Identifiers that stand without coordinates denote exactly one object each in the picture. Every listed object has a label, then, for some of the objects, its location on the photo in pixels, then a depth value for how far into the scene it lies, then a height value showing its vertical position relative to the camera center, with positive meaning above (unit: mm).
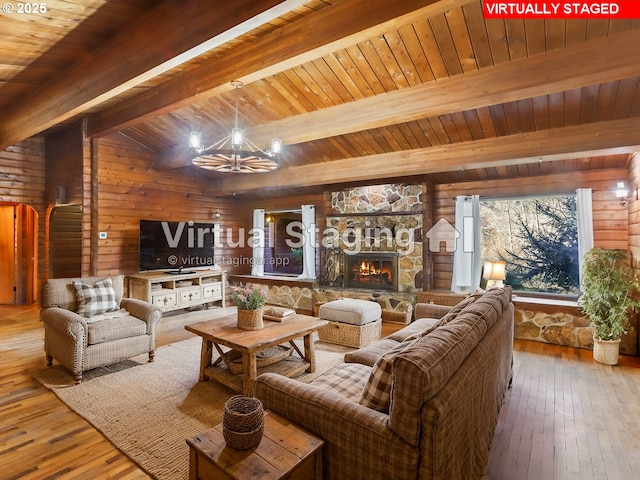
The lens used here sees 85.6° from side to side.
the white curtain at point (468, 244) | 5516 -22
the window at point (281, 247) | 7953 -78
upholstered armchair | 3191 -786
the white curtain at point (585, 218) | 4676 +336
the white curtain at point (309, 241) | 7020 +52
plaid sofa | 1380 -774
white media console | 5656 -769
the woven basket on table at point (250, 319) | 3270 -715
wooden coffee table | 2896 -863
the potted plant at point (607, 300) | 3824 -656
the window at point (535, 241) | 5156 +34
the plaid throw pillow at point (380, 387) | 1671 -711
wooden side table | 1325 -871
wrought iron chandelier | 3207 +855
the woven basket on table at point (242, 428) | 1428 -777
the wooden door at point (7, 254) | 6805 -194
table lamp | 4824 -429
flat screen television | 5824 -21
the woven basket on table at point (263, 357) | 3178 -1115
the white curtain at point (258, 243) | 7734 +16
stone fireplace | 5738 +74
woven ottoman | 4281 -1006
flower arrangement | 3271 -525
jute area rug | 2242 -1320
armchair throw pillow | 3622 -579
